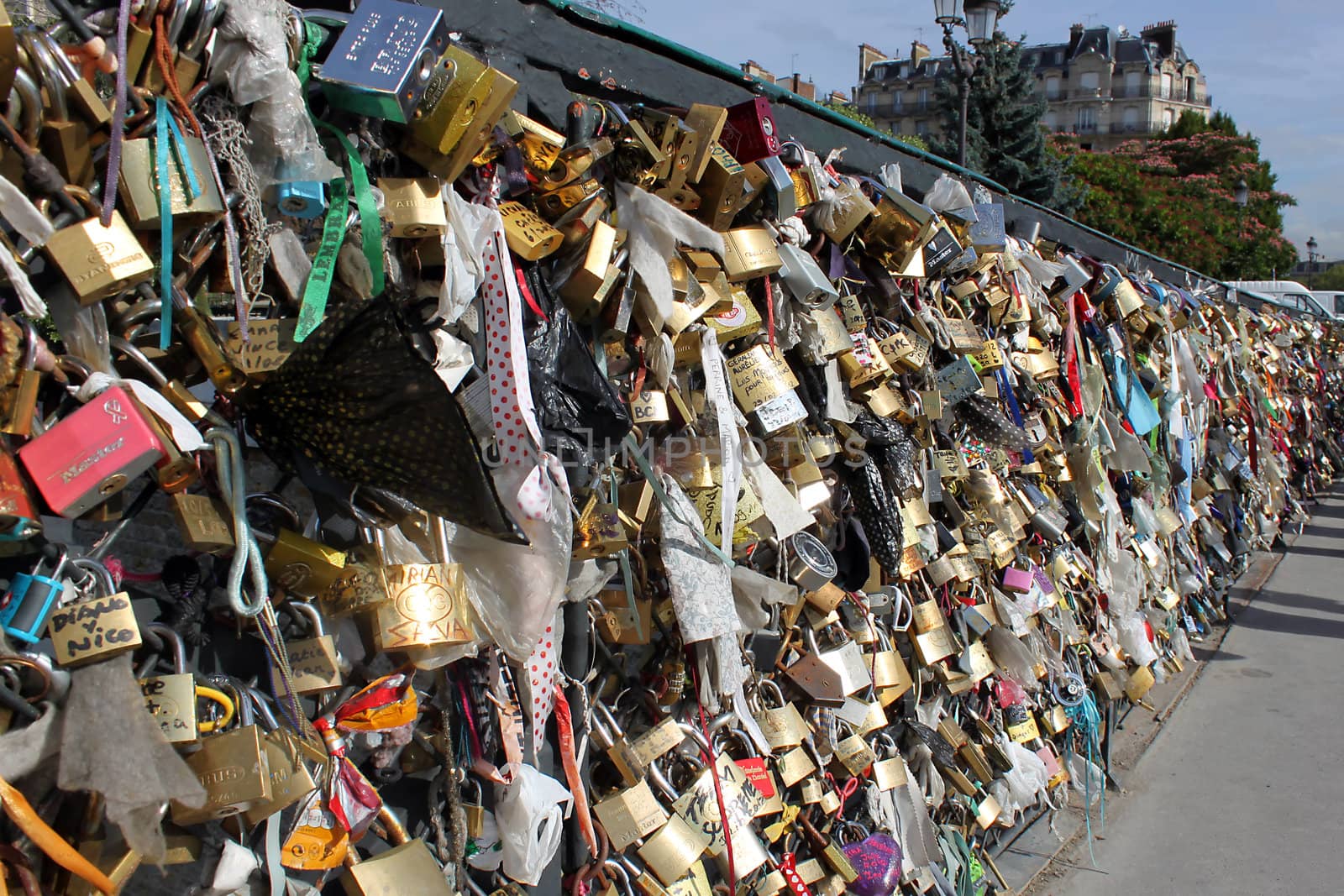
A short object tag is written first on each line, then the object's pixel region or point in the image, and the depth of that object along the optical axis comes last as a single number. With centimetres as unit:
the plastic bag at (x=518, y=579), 163
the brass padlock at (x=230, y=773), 121
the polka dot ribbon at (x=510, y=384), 157
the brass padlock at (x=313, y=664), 140
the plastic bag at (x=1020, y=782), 350
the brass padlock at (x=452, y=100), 144
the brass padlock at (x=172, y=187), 119
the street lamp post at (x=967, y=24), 823
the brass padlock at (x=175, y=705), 120
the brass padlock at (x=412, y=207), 149
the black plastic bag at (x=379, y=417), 134
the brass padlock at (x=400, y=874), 150
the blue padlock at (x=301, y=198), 138
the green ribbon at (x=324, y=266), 138
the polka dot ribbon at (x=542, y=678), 173
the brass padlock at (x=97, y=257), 112
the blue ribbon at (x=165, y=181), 120
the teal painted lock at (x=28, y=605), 111
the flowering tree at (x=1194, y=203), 3159
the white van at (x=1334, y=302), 2052
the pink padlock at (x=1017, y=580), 363
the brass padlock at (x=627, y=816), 193
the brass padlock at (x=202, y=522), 124
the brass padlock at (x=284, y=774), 127
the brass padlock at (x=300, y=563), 137
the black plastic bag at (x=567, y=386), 170
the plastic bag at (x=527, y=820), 170
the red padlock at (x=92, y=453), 108
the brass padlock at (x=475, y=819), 173
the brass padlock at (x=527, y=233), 167
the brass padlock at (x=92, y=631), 113
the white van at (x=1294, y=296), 1445
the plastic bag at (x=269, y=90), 128
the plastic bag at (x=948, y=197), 315
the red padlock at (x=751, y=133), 212
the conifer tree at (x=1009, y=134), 2347
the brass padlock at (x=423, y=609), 140
